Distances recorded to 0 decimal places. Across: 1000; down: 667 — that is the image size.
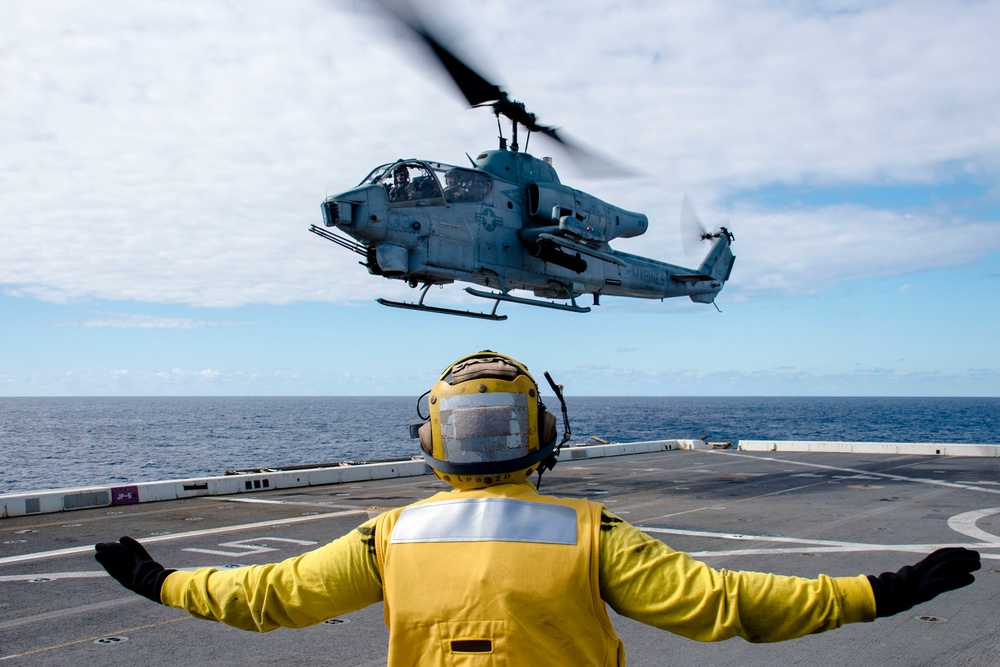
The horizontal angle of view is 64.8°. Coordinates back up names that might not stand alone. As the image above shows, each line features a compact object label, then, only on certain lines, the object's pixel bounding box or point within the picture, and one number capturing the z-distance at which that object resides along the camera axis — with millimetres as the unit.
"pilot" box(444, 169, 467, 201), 18594
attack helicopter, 17391
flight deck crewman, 2342
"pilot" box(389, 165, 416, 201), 17609
